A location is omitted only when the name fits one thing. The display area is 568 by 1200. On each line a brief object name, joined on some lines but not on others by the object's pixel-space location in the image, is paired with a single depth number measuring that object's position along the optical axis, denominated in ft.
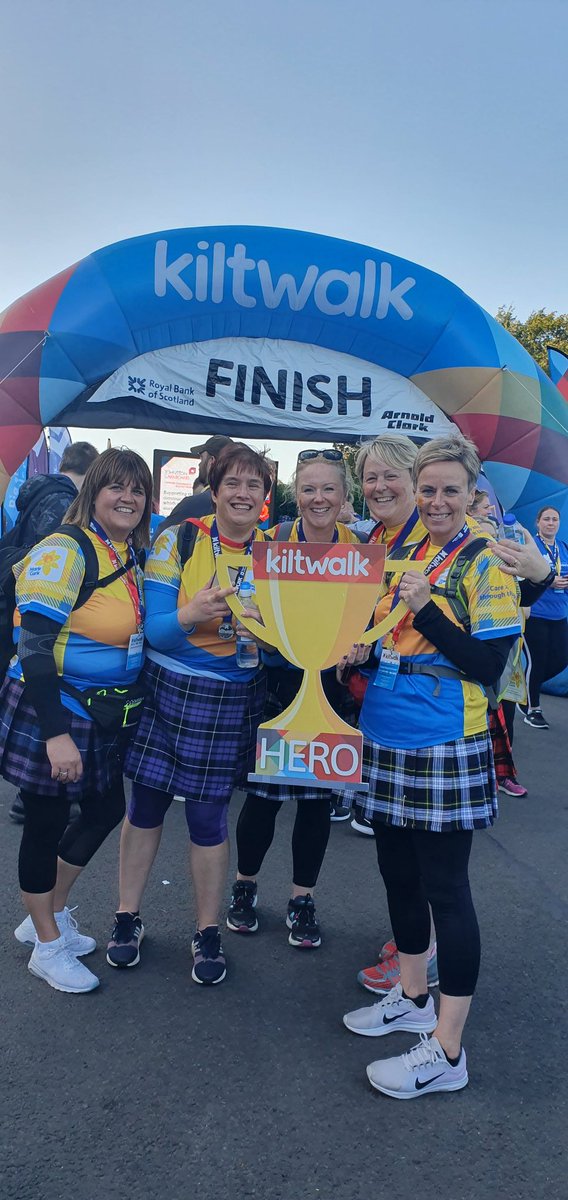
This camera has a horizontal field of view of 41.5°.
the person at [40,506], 10.42
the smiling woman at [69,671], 7.06
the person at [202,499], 11.19
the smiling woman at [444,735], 6.47
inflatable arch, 19.39
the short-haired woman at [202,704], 7.83
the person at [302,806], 8.30
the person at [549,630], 18.38
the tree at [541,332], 69.31
